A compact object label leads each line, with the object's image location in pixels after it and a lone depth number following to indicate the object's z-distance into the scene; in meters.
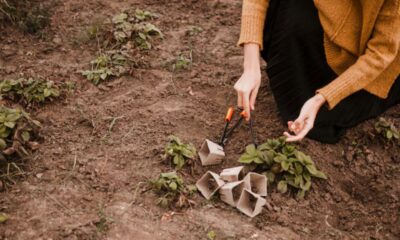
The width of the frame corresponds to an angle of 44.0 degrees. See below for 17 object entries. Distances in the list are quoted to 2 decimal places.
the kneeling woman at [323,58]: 2.01
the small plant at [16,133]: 2.15
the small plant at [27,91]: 2.51
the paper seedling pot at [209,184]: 2.11
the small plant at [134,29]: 2.94
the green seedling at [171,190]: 2.04
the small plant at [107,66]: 2.73
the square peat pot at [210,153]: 2.24
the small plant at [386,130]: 2.49
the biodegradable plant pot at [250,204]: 2.05
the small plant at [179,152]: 2.19
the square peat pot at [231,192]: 2.06
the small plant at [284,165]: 2.18
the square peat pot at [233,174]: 2.12
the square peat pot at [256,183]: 2.12
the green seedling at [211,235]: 1.94
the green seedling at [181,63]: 2.86
